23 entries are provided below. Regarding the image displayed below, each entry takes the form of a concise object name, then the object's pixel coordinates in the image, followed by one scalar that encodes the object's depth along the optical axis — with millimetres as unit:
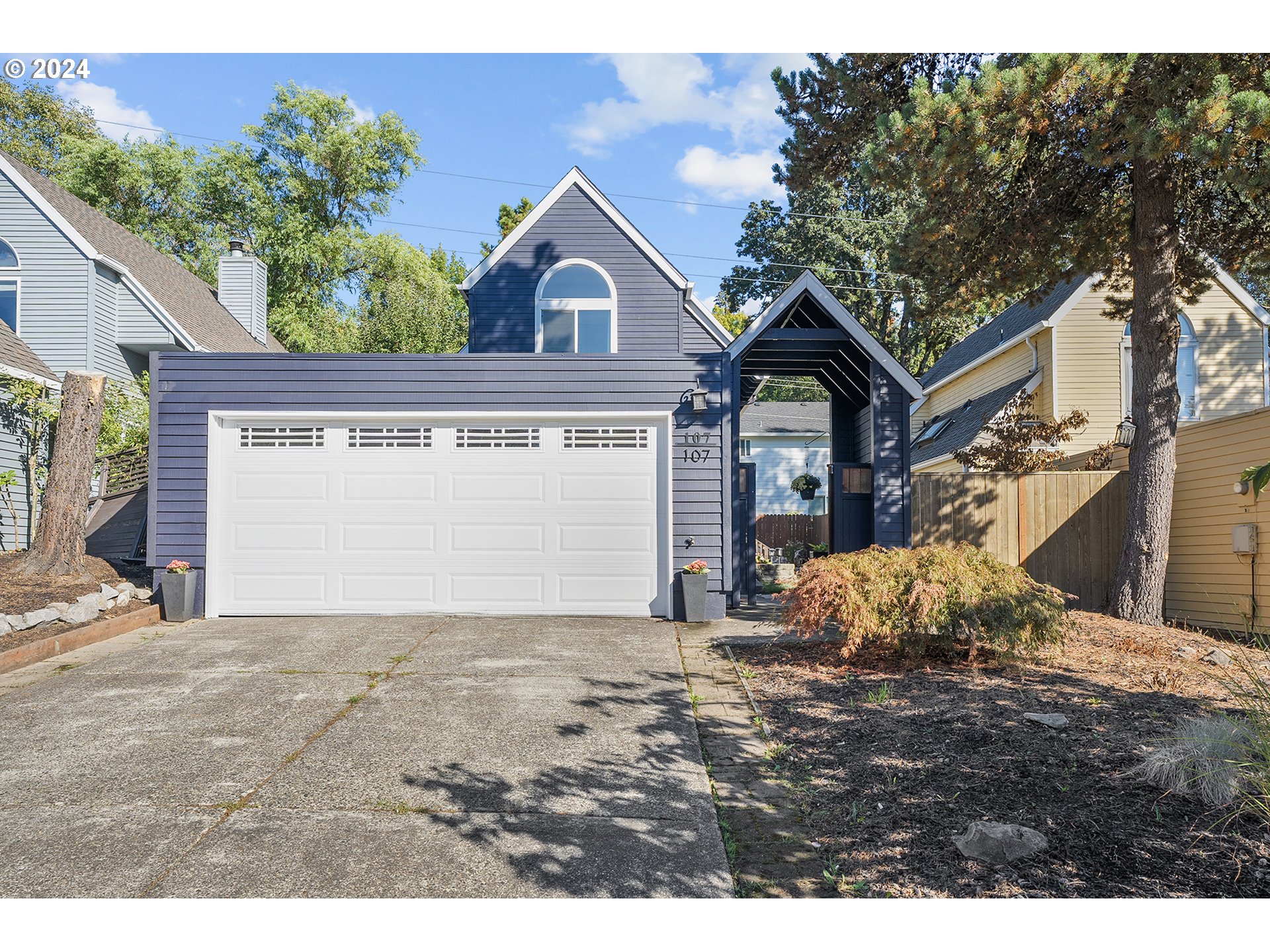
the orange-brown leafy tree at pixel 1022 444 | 13398
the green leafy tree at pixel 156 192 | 24047
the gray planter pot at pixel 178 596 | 8969
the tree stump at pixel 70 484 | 9539
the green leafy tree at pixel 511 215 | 29859
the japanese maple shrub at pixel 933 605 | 6254
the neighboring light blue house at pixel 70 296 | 15203
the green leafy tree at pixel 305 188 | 26859
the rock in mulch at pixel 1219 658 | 6641
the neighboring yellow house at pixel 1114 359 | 15992
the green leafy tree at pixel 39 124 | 25984
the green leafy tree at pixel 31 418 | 12750
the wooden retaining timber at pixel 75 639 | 6867
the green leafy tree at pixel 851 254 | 31500
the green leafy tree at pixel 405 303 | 21750
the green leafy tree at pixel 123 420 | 13805
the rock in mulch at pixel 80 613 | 8016
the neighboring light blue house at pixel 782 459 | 30000
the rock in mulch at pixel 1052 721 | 4820
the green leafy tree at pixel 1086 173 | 7332
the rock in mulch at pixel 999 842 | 3229
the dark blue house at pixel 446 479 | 9305
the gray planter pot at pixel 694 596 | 9070
